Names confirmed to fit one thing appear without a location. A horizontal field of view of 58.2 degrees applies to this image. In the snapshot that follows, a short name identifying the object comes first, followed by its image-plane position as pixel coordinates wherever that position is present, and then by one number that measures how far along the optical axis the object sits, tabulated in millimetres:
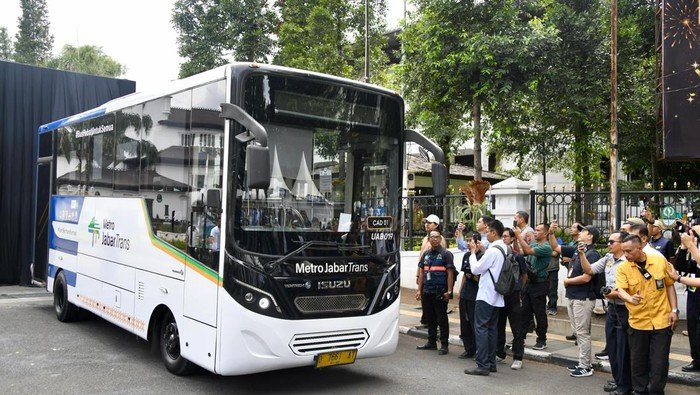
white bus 5930
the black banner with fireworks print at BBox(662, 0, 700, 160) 15602
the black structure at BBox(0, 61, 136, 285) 14773
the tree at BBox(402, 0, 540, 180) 15773
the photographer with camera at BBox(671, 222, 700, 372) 7371
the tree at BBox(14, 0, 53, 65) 53750
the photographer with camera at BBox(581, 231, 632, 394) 6453
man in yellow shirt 5977
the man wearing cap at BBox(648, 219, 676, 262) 8422
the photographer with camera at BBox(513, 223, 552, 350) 8328
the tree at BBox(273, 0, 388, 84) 22250
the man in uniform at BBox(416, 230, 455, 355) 8469
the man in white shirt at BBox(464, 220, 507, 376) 7312
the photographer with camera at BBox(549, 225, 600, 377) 7320
